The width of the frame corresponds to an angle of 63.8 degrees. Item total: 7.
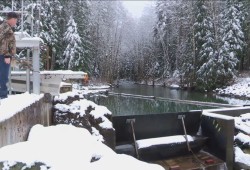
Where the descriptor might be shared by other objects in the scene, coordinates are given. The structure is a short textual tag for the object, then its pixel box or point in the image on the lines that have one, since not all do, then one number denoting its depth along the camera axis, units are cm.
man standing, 334
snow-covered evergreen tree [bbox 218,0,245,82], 1871
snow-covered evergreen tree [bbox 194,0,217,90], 1886
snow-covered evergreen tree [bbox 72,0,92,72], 1959
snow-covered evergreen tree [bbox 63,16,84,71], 1888
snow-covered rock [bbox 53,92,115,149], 443
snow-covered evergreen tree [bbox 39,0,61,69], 1810
